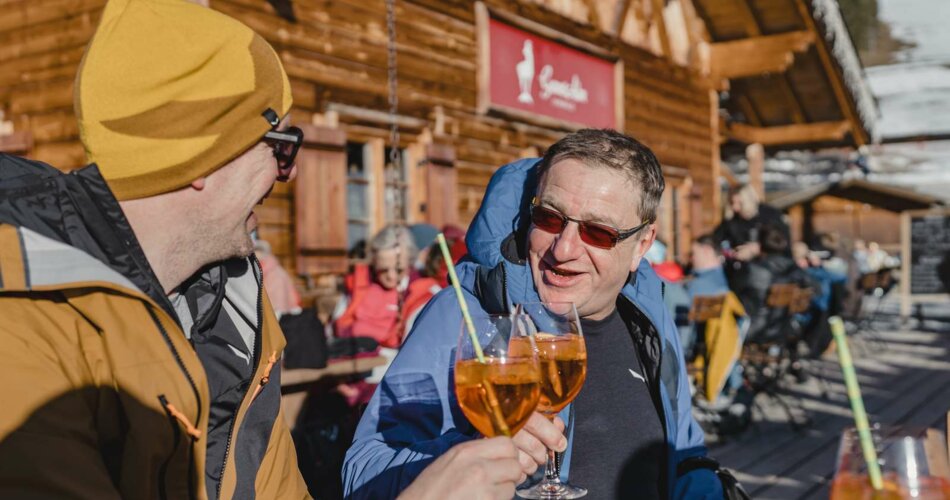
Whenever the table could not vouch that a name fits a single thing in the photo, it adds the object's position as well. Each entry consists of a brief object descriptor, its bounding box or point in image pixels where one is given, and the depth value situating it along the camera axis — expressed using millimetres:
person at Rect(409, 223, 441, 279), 6465
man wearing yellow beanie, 1069
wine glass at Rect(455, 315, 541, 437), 1467
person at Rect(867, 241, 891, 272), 19484
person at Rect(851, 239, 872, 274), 18592
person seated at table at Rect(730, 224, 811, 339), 7625
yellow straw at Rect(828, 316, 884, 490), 1101
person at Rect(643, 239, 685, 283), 7094
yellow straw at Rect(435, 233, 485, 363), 1485
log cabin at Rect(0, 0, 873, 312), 7262
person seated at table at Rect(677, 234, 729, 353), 6734
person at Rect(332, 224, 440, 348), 5898
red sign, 9961
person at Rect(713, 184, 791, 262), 8125
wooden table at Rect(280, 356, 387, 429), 4633
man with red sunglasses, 2035
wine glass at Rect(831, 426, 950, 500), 1087
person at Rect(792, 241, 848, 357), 9381
